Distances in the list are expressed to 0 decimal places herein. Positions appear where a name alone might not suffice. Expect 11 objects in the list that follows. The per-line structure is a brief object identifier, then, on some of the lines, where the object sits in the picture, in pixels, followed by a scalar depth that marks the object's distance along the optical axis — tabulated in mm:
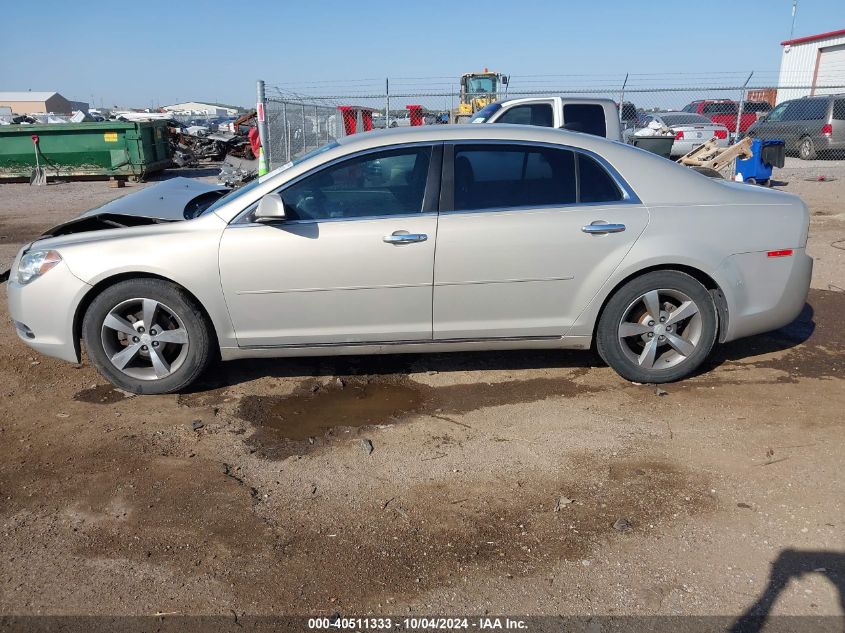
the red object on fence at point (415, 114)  17672
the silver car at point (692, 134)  17797
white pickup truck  10258
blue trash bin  12500
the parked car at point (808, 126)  18047
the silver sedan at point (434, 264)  4109
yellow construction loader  23925
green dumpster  17094
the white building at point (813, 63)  29703
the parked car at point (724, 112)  23375
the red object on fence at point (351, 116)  16698
